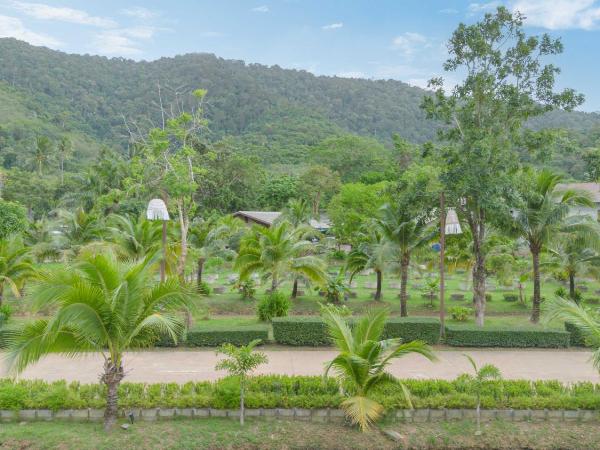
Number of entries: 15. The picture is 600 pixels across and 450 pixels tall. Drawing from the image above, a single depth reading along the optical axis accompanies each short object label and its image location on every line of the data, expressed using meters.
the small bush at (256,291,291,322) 15.38
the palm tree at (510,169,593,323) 15.16
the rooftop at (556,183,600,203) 40.78
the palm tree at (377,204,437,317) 15.92
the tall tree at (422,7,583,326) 13.83
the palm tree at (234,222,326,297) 16.36
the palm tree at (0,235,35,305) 15.52
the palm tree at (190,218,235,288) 21.25
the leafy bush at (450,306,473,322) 16.39
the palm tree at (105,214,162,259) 15.66
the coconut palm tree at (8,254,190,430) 7.50
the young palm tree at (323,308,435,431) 7.93
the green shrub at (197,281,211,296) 20.23
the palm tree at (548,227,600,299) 16.98
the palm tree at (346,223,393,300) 18.26
